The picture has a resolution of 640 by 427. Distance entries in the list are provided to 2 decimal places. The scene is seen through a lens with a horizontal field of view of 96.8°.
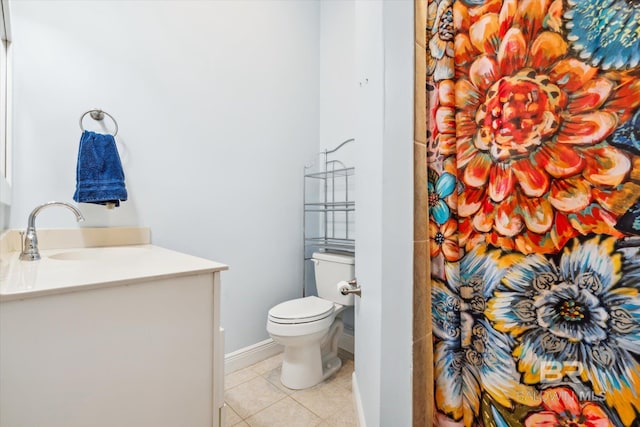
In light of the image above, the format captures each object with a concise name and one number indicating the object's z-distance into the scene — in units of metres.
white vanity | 0.64
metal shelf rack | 2.15
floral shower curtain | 0.62
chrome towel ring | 1.40
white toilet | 1.59
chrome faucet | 1.06
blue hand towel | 1.31
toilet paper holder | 1.00
